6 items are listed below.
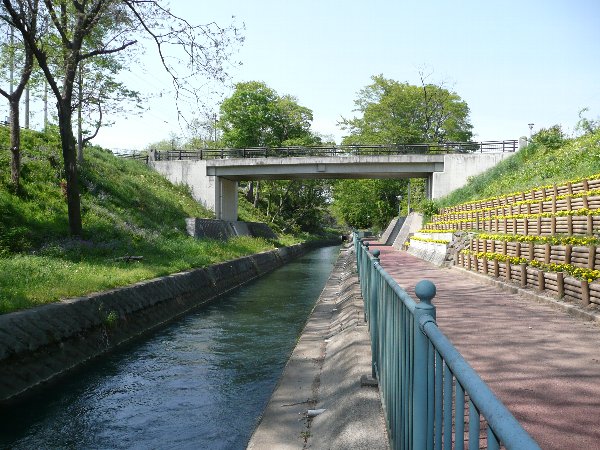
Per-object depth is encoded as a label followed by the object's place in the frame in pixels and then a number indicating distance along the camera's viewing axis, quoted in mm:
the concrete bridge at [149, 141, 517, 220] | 35188
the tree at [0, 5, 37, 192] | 18406
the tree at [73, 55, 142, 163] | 24812
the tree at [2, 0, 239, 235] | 16250
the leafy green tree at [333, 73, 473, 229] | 60438
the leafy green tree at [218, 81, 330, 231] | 60047
